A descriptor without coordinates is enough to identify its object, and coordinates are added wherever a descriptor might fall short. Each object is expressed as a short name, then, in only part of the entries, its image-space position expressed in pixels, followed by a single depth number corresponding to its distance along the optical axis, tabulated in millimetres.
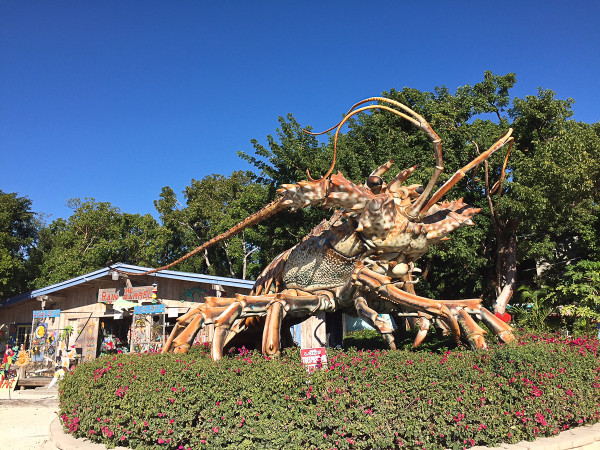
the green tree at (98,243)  28000
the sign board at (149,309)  14625
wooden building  15016
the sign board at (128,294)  15031
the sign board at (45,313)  16656
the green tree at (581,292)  11973
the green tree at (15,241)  20119
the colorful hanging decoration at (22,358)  15180
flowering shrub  4691
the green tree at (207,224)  29312
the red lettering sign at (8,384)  13835
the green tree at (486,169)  12828
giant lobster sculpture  5910
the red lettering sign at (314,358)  5234
